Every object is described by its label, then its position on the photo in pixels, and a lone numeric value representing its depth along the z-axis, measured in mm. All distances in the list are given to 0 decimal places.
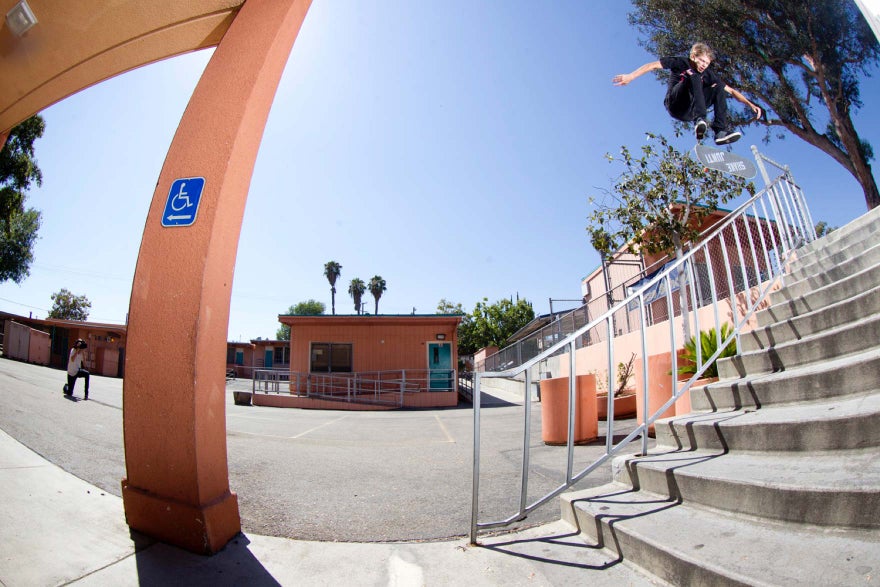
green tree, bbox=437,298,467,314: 55438
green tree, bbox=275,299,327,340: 81875
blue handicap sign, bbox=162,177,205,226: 2377
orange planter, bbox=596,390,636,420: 6784
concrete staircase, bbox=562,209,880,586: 1490
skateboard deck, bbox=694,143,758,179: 3783
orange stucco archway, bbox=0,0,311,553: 2160
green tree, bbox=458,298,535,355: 44219
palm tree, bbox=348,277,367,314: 72500
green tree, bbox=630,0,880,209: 10938
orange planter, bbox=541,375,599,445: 5133
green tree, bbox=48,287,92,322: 49781
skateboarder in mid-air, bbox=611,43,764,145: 4230
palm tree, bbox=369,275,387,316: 69375
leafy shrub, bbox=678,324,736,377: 4504
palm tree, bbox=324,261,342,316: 70188
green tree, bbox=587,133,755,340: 7883
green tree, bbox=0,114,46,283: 15023
